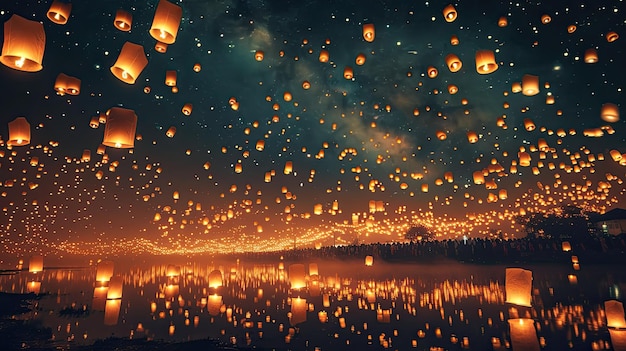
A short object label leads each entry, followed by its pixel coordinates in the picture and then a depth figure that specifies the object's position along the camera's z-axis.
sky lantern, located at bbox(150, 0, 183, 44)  5.52
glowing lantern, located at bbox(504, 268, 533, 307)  7.51
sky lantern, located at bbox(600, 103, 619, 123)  8.95
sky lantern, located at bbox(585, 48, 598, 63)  9.22
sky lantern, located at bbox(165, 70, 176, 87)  9.98
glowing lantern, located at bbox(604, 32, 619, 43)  8.95
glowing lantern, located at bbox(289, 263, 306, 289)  12.04
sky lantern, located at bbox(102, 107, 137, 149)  5.08
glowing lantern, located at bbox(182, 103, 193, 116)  12.12
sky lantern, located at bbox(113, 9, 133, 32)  6.50
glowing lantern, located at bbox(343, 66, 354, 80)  11.66
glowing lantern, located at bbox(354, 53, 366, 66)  10.85
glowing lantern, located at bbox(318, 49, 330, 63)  10.54
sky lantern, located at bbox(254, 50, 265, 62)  11.43
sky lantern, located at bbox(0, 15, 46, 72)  4.30
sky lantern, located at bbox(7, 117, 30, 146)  6.79
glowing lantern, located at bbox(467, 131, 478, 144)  13.22
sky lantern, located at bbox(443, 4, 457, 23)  8.25
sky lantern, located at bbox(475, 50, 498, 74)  7.23
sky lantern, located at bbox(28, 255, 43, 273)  16.36
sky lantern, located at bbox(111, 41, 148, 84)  5.50
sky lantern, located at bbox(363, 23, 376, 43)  8.96
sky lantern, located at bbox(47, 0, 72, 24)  5.93
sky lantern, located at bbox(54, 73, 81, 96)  7.06
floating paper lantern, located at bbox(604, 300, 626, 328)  6.33
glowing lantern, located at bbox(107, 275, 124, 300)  11.95
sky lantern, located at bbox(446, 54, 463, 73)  8.57
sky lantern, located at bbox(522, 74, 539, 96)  8.35
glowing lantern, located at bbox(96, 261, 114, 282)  14.26
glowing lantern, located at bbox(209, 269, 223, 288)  14.65
